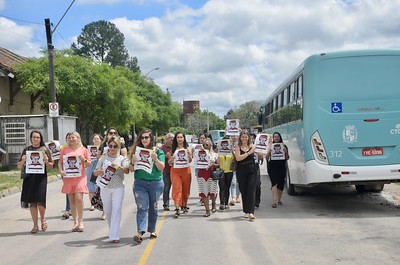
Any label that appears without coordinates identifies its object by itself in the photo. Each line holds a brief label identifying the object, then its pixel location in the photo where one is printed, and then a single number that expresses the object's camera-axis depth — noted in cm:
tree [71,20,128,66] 7275
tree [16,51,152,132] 2561
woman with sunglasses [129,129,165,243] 742
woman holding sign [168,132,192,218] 950
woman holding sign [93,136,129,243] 744
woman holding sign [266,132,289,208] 1115
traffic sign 1966
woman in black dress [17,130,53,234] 847
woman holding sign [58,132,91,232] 835
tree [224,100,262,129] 11069
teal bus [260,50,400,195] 981
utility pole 2000
